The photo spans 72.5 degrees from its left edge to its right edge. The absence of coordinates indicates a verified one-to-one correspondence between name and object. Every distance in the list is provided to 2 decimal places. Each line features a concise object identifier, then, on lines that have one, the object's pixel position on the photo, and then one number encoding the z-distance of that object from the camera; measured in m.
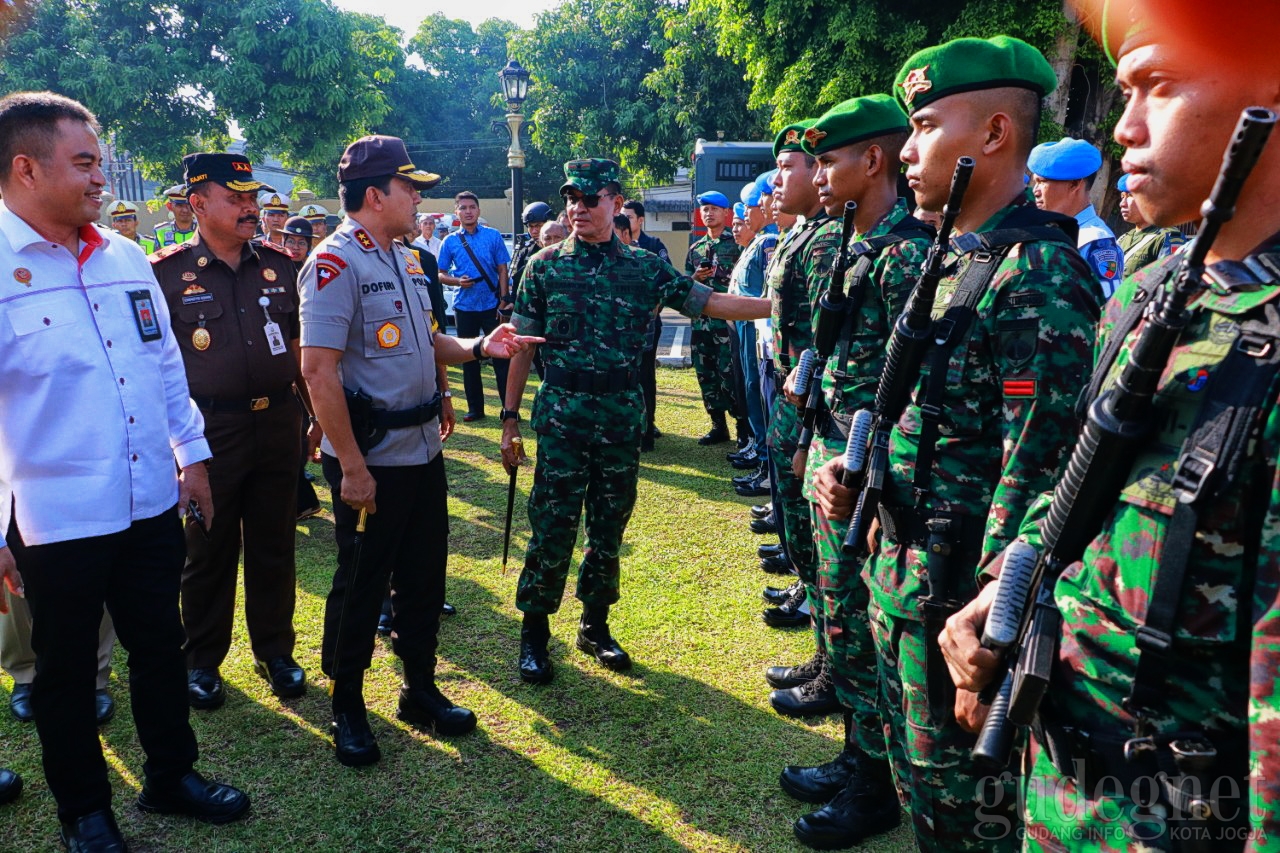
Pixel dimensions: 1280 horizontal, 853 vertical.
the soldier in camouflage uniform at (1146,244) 4.22
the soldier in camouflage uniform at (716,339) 8.80
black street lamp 14.28
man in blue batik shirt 9.56
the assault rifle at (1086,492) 1.23
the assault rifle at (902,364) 2.14
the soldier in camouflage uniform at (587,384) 4.11
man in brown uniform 3.99
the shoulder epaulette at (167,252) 4.08
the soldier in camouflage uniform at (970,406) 1.96
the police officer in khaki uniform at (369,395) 3.34
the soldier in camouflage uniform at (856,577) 2.97
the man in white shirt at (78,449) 2.80
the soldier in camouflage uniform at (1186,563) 1.20
